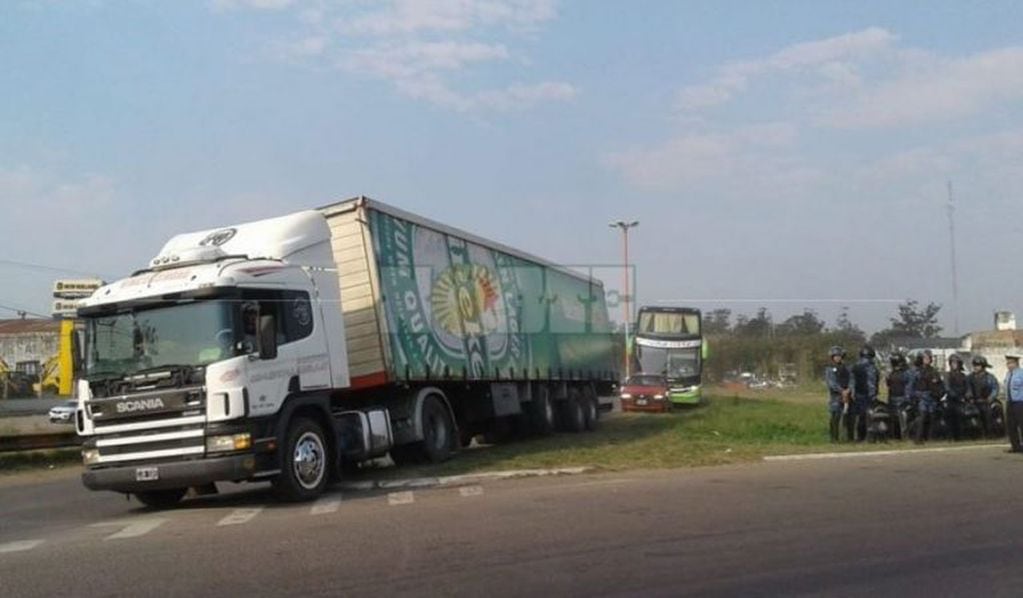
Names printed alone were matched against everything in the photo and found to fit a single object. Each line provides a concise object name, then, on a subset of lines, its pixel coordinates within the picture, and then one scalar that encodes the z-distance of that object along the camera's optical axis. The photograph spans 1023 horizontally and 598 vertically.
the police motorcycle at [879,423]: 20.62
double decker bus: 43.78
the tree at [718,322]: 45.31
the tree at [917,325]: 66.62
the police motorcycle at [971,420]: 21.50
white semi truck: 12.64
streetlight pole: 38.08
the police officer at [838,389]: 20.30
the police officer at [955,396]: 21.31
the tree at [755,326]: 55.99
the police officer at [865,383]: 20.36
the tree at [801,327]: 55.84
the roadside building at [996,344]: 48.31
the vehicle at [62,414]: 36.69
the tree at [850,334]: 51.34
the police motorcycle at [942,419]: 21.22
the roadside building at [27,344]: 70.31
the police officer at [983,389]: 21.56
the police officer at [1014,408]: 18.03
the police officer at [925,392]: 20.75
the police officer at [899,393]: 20.75
